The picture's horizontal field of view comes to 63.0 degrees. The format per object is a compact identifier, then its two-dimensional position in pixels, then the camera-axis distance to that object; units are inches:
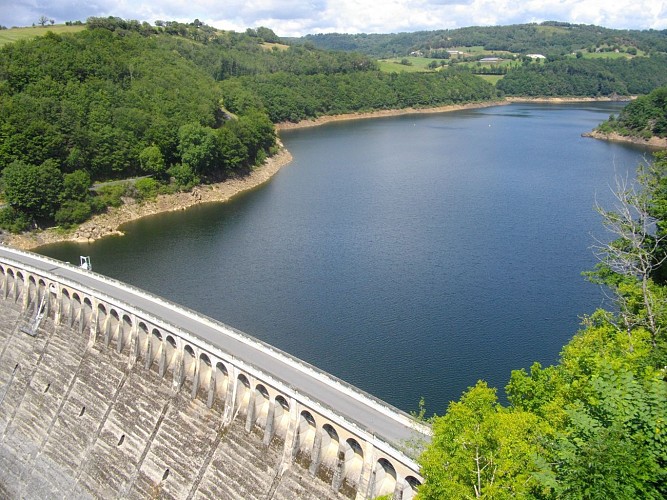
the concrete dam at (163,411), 1253.7
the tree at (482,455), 847.7
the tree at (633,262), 1227.9
